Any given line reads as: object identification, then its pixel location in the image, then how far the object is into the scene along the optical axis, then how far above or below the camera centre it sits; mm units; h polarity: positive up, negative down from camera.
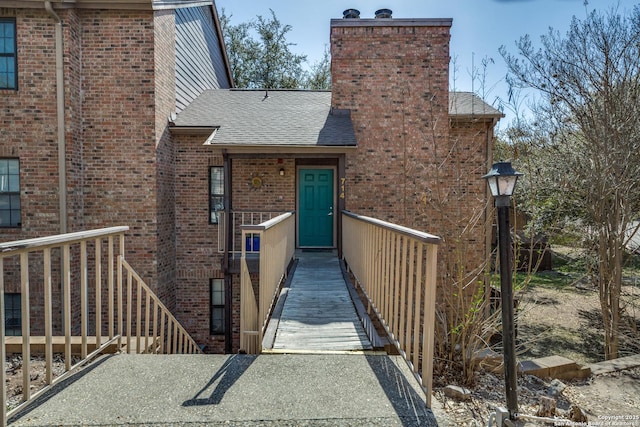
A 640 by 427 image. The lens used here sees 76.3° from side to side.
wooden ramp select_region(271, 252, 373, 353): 3986 -1468
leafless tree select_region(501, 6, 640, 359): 7645 +1226
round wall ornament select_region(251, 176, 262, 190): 9875 +334
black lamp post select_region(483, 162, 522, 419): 2912 -468
